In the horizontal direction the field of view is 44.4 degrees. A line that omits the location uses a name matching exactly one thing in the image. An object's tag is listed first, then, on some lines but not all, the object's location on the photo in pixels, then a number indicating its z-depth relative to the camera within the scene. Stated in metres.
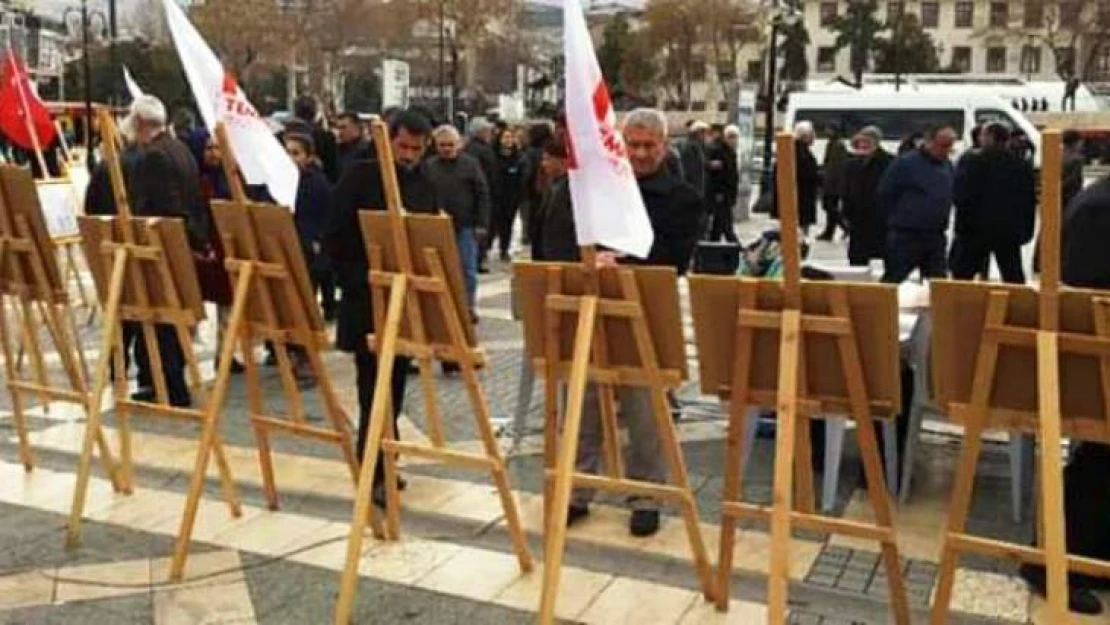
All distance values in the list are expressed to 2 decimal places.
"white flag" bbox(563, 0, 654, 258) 4.13
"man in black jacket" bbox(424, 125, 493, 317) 9.73
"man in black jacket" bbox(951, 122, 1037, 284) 10.42
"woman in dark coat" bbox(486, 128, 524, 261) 15.50
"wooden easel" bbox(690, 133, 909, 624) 3.81
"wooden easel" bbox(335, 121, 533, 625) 4.71
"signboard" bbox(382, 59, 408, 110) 26.86
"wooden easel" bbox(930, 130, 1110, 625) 3.50
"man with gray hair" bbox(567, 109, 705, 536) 5.52
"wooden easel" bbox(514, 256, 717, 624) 4.14
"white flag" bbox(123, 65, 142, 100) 8.50
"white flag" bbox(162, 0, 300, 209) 5.44
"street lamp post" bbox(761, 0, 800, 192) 23.95
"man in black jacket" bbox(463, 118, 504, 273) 14.05
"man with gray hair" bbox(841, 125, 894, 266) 12.45
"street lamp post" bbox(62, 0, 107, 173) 23.23
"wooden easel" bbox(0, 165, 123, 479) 6.25
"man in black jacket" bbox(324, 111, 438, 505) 5.78
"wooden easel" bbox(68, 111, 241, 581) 5.66
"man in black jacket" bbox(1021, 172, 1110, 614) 4.72
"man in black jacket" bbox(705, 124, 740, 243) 16.72
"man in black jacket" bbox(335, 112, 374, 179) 10.59
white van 31.48
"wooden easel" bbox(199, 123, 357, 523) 5.41
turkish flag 10.78
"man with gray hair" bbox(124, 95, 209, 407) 7.61
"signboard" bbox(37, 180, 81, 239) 11.62
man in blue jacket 10.41
